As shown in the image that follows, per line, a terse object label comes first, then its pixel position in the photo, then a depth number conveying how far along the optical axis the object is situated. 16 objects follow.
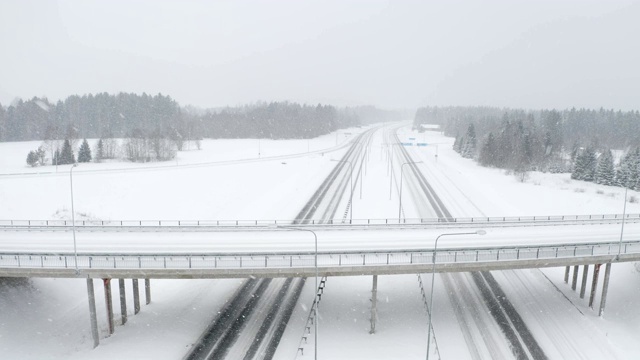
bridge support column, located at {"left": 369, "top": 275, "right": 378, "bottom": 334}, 31.94
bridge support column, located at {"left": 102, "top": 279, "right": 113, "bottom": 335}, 30.42
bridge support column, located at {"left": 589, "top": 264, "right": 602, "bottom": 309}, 36.08
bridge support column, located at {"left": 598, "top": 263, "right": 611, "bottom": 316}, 34.41
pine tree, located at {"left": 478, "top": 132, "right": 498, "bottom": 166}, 110.19
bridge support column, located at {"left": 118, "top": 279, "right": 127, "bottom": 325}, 32.41
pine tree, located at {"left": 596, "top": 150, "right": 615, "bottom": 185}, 88.50
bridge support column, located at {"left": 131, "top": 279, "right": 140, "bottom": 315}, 34.06
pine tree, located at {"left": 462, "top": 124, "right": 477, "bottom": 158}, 127.44
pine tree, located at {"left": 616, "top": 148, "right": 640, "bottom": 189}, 83.81
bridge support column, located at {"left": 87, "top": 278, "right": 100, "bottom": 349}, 29.41
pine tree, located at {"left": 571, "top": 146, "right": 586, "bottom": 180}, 93.93
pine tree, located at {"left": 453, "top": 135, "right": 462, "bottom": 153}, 139.31
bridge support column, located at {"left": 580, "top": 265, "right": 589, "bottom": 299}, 37.34
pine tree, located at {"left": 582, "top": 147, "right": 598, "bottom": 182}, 92.75
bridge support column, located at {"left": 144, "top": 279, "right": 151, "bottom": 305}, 36.25
